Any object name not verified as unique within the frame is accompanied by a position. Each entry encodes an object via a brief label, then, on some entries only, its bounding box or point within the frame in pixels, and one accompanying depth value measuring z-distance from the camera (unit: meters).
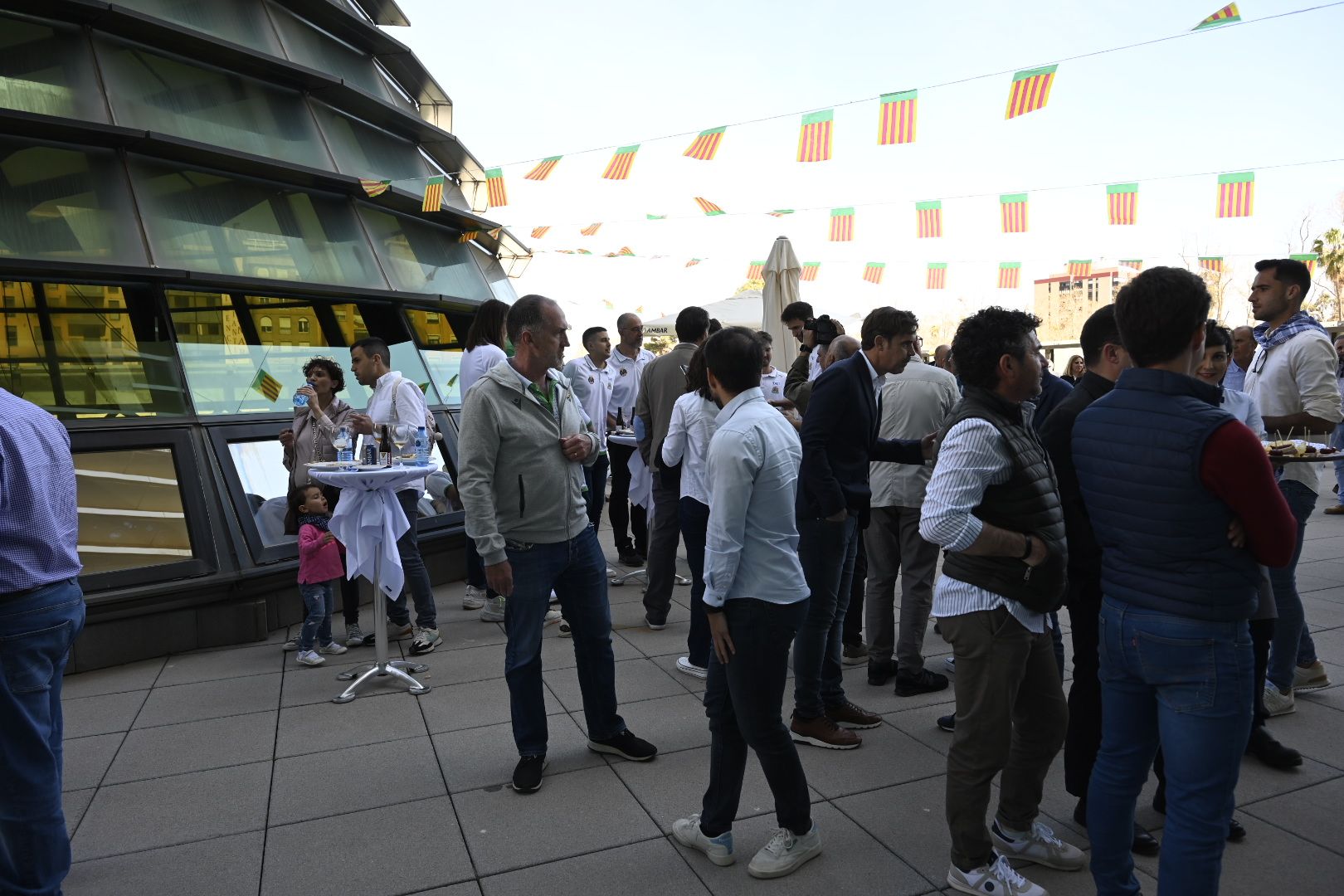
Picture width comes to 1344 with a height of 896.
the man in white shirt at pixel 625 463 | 8.20
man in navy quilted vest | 2.19
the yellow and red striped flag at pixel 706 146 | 9.28
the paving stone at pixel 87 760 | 4.03
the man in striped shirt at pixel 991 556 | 2.71
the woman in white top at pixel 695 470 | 5.08
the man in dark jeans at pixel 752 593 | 2.91
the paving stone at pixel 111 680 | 5.19
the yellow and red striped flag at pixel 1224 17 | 6.40
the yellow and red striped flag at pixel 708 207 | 11.72
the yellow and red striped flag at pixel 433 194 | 9.12
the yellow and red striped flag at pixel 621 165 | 9.77
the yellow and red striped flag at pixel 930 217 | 11.18
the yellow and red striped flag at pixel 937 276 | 14.77
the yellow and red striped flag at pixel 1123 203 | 10.13
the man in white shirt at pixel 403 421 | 5.98
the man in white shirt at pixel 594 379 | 7.74
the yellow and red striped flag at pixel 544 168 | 9.80
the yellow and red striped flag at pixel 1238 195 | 9.09
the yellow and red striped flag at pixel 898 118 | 8.20
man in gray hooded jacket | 3.75
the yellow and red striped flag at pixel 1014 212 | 10.59
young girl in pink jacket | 5.65
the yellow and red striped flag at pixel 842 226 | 11.86
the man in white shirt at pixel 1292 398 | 4.38
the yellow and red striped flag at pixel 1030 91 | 7.51
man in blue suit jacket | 4.11
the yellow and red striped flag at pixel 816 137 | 8.77
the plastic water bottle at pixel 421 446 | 5.68
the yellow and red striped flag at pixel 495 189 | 10.12
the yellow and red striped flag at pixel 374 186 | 8.27
